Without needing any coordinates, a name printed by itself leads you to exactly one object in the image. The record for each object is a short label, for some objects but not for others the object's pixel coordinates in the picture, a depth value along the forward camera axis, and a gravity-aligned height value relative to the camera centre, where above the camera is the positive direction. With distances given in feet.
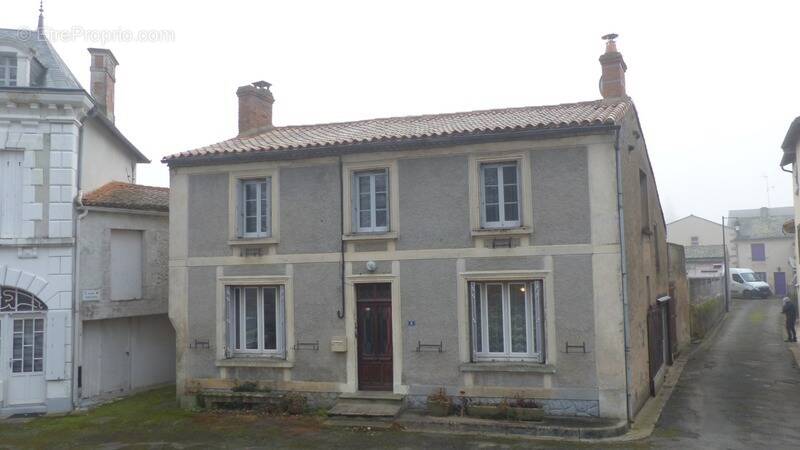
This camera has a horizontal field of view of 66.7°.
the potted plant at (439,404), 37.96 -8.37
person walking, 68.39 -5.96
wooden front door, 40.98 -4.38
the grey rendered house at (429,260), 37.01 +0.69
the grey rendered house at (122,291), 46.14 -1.20
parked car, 134.62 -4.69
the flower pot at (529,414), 36.24 -8.67
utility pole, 108.28 -4.88
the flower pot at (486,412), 36.91 -8.70
